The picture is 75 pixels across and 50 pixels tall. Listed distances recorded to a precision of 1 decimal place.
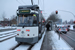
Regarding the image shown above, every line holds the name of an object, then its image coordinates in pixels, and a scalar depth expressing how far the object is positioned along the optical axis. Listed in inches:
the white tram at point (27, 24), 277.1
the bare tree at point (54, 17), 2703.2
